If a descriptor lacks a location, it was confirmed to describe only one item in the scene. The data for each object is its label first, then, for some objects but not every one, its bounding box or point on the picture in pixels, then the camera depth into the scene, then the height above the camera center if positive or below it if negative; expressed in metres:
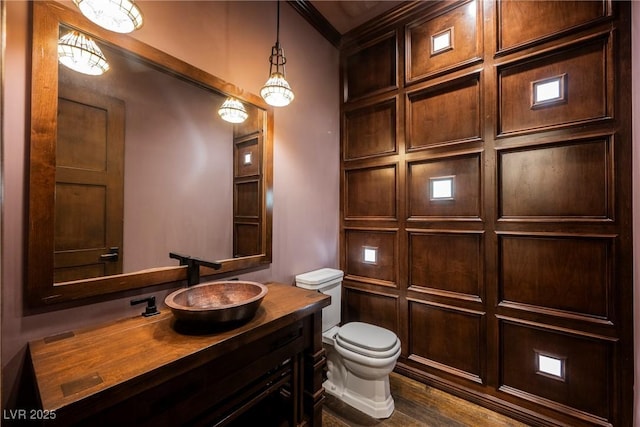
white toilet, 1.63 -0.91
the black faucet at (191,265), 1.31 -0.24
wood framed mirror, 0.97 +0.21
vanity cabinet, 0.72 -0.49
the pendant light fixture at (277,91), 1.46 +0.69
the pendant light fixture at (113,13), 0.92 +0.72
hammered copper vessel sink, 0.98 -0.37
